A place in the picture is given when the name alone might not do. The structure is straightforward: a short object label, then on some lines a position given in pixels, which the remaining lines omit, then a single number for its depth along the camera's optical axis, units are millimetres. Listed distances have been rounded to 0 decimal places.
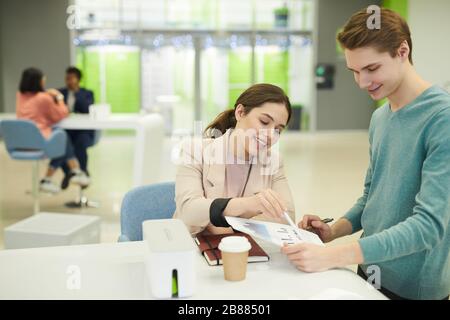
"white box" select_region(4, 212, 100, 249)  3311
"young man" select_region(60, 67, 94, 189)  6070
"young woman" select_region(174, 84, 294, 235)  1841
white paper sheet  1492
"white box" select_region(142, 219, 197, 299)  1286
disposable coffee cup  1419
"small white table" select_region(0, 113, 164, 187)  4434
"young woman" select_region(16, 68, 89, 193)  5242
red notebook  1569
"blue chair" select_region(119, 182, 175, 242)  2229
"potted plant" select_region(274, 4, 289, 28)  11172
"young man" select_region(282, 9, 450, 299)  1407
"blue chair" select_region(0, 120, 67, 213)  4961
